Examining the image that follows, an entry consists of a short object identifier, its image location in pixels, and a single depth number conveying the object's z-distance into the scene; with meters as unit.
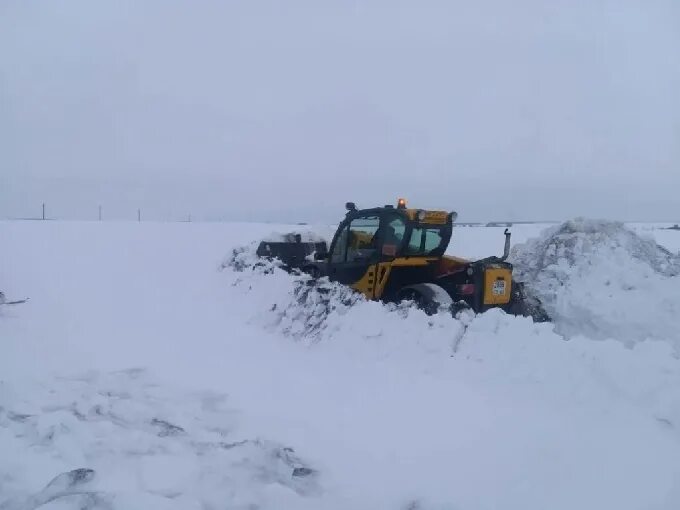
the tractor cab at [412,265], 8.44
